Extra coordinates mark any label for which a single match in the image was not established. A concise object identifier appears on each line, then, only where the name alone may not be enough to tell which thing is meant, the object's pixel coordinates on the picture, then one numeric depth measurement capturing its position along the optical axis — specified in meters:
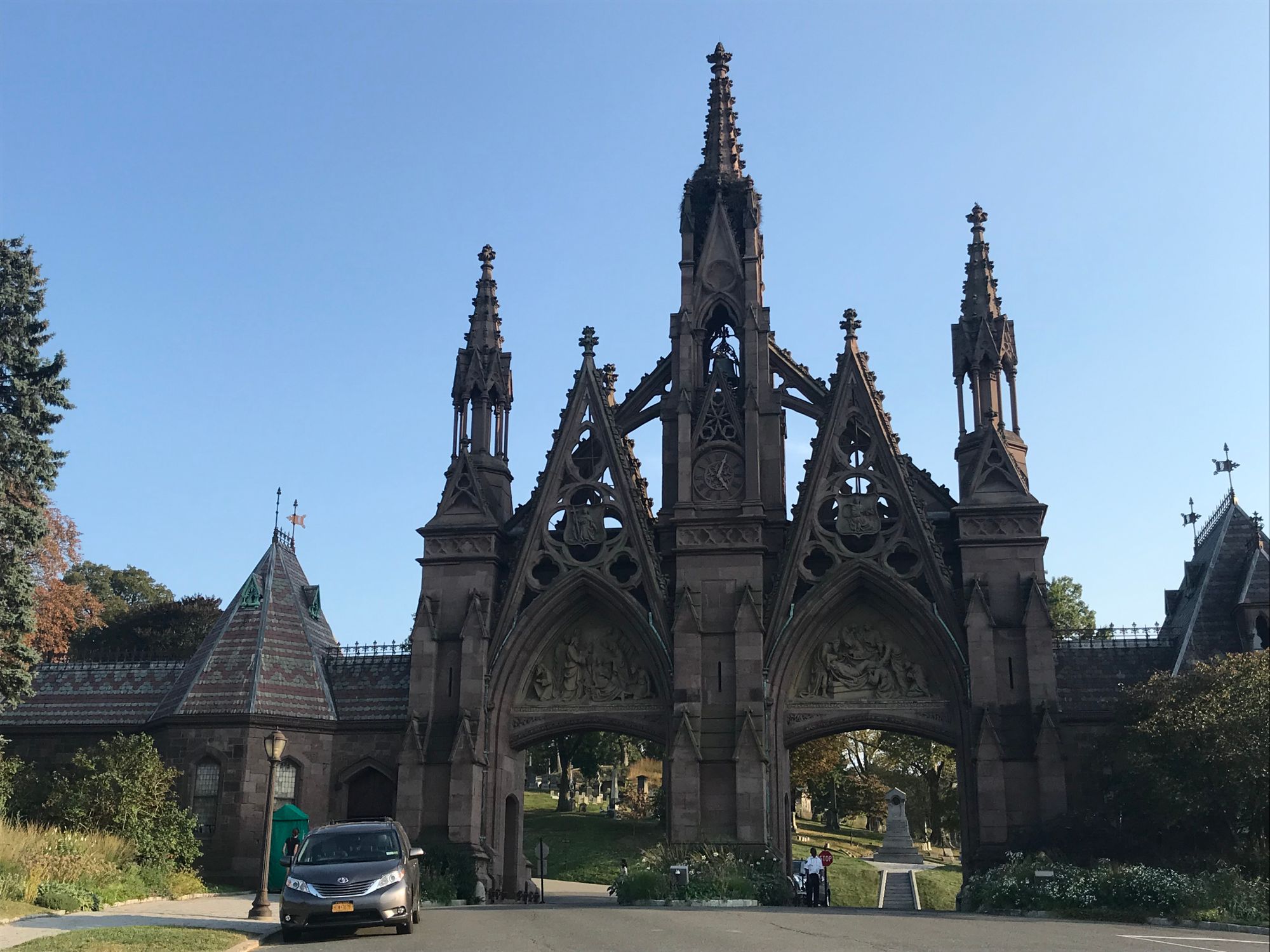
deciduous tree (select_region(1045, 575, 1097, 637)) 56.72
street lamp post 22.62
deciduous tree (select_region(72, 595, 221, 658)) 59.56
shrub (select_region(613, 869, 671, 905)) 28.58
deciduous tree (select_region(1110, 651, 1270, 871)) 23.89
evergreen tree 30.39
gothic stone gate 32.44
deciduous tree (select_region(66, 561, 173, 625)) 75.50
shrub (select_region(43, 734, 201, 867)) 31.16
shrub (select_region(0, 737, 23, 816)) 31.50
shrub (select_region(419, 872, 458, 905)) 29.91
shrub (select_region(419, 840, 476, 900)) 31.66
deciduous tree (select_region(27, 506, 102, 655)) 50.72
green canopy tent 33.62
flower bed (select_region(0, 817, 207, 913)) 22.12
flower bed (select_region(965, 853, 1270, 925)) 21.06
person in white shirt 31.33
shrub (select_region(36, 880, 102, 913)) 21.91
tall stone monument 55.91
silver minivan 17.66
